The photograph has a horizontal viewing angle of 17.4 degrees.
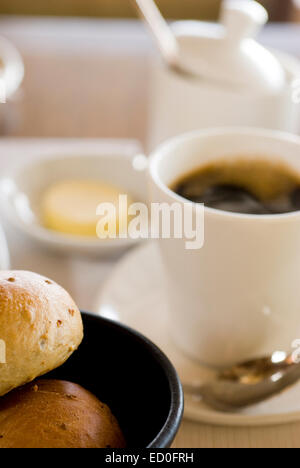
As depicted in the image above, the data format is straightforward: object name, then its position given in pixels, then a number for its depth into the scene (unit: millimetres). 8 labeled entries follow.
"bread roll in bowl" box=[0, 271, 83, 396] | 419
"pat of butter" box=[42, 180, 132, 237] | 668
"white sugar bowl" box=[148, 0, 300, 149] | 698
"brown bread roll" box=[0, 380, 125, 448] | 419
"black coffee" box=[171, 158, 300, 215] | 567
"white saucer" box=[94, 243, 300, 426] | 515
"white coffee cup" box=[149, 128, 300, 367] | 512
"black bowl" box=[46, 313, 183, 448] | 455
